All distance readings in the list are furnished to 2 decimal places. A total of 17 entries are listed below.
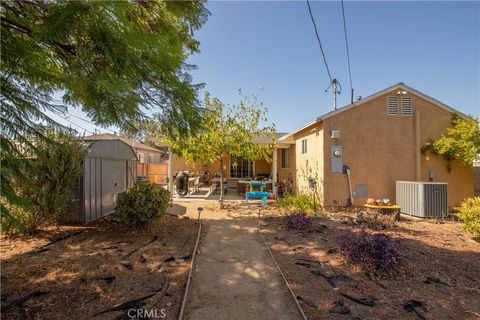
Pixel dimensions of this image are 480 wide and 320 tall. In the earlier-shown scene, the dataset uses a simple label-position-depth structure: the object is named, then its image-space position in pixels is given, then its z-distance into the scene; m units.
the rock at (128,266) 4.71
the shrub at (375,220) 7.98
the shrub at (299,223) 7.53
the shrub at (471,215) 6.69
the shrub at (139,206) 6.71
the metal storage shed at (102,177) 7.87
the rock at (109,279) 4.16
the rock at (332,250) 5.70
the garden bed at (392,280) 3.52
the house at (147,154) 24.51
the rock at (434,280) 4.35
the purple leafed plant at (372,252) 4.61
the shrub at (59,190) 6.68
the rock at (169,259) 5.16
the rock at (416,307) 3.42
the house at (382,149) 10.48
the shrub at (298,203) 10.27
